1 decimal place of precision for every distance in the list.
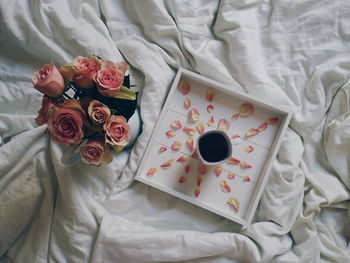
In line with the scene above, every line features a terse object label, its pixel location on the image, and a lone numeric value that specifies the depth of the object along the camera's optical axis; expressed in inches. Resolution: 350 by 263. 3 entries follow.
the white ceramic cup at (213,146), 33.9
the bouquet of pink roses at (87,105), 27.9
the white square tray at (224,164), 36.5
